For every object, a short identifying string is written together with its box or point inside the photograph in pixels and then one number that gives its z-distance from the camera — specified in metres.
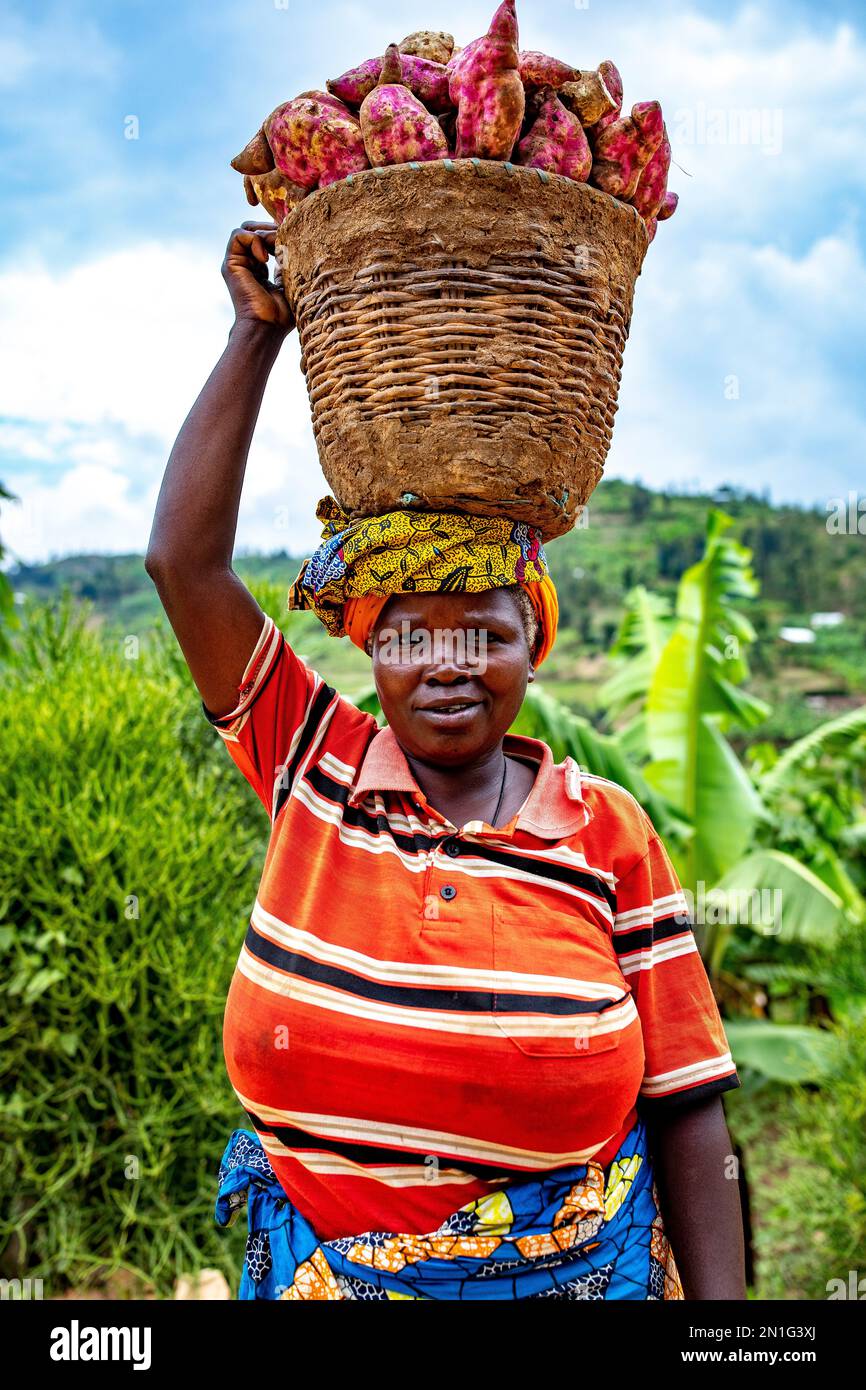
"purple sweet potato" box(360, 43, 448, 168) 1.49
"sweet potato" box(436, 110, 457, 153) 1.55
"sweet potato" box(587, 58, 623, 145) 1.58
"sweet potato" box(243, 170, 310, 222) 1.64
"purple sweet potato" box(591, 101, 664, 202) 1.57
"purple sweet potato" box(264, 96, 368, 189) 1.53
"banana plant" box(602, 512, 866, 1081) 5.57
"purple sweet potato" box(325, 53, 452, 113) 1.54
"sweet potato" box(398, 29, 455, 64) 1.64
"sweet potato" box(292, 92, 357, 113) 1.56
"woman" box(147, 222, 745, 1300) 1.43
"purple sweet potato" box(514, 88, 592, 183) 1.53
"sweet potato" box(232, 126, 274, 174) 1.65
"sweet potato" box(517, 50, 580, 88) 1.55
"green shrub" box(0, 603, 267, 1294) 3.91
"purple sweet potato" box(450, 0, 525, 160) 1.45
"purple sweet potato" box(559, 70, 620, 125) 1.54
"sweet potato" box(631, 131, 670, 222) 1.64
